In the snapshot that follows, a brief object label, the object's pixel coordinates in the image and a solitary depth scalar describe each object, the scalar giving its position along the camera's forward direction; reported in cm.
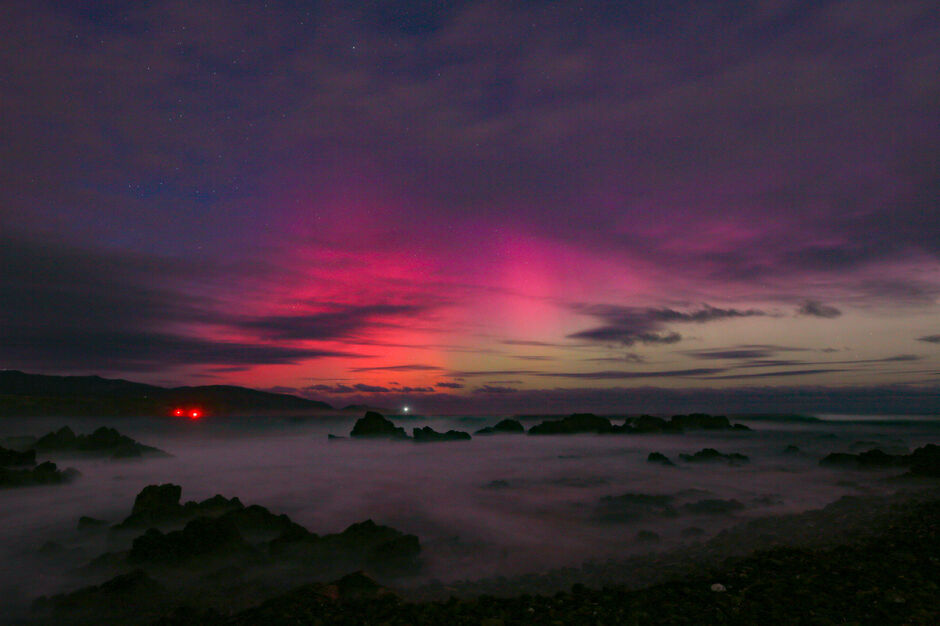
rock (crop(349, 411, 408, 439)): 5822
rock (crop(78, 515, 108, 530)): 1597
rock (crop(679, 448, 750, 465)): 3153
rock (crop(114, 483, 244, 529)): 1519
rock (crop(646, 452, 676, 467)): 3191
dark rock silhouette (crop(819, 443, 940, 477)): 2178
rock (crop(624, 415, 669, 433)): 6523
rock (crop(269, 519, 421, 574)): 1150
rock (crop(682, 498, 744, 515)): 1667
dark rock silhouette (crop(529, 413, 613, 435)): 6312
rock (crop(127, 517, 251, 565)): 1143
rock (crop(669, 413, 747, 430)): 6900
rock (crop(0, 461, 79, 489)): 2273
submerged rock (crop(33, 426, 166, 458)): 3834
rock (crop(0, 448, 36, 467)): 2658
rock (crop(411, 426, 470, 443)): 5500
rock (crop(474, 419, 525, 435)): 7181
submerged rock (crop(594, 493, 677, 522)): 1670
